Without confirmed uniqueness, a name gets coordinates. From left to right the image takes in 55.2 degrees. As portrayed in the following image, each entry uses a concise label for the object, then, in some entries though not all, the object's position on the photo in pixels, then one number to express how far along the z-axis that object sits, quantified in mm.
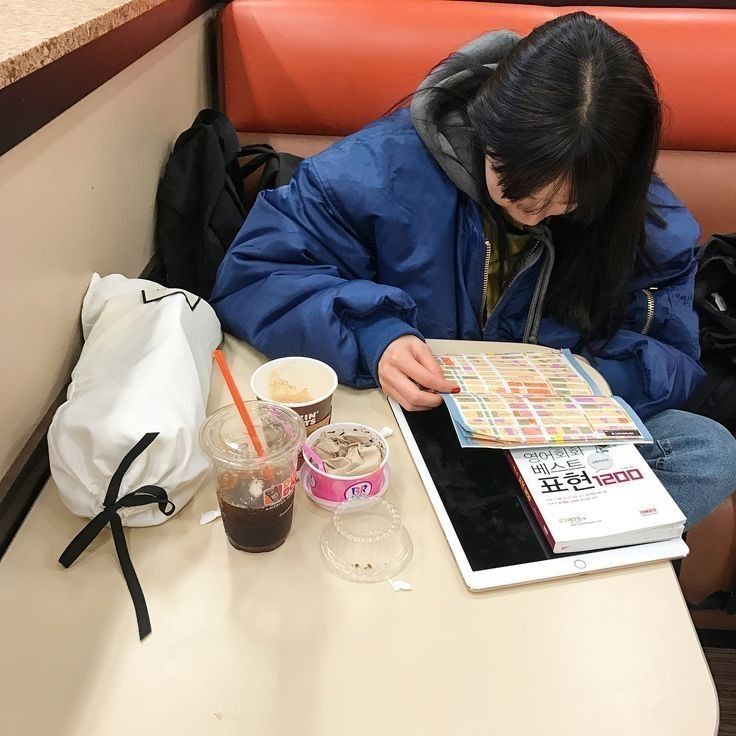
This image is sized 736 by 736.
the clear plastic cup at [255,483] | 713
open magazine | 871
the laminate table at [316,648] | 604
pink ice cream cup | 787
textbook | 770
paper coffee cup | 842
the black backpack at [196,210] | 1329
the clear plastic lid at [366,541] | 734
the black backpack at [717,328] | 1387
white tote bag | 738
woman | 937
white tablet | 737
